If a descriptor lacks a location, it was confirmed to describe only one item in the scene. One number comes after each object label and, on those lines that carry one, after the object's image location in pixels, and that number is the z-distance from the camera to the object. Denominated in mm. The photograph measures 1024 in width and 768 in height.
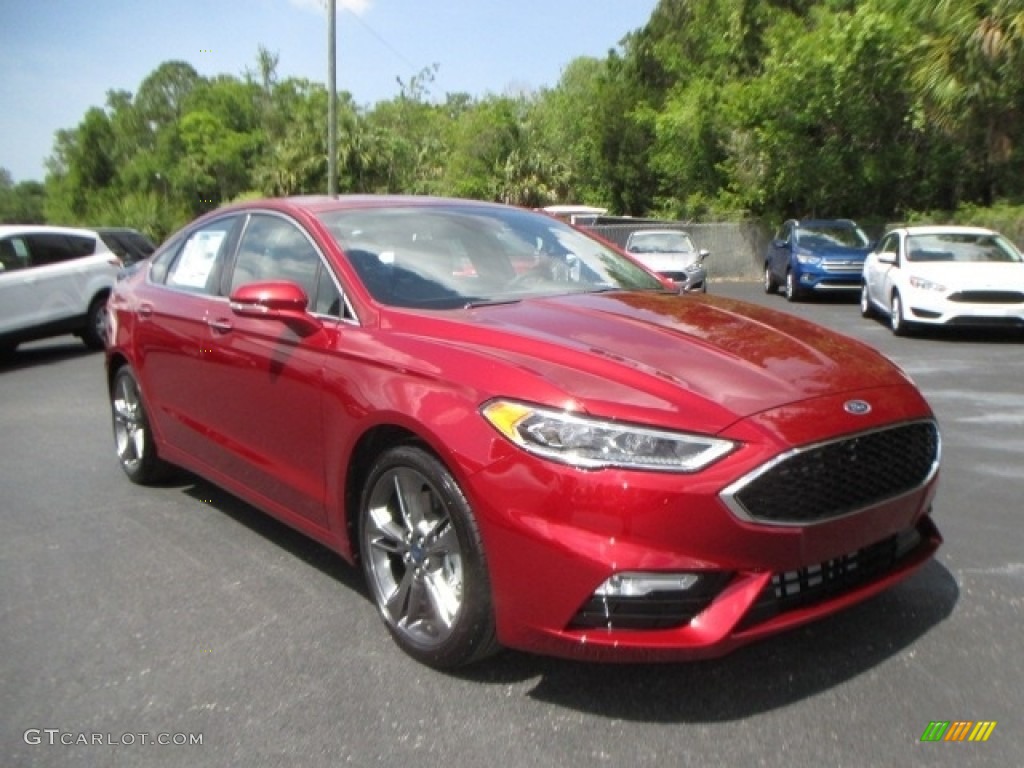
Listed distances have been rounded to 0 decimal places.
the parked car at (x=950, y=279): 12789
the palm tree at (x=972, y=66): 17703
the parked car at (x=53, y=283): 13055
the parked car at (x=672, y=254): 20328
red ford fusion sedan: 2977
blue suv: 19875
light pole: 22031
